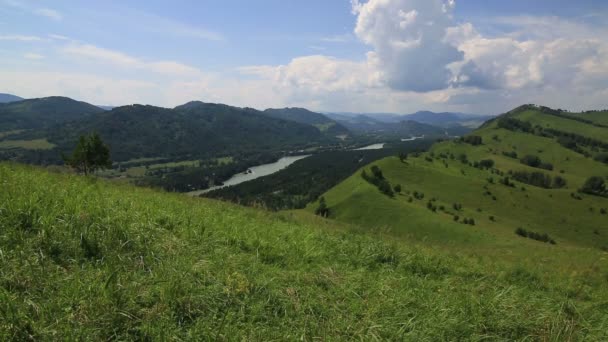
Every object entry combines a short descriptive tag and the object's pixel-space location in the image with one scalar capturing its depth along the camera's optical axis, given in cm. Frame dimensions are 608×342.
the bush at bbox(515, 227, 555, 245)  8438
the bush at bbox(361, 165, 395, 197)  10861
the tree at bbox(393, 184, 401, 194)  11540
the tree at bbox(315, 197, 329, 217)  9988
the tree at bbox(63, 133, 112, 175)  5794
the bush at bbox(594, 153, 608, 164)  19434
